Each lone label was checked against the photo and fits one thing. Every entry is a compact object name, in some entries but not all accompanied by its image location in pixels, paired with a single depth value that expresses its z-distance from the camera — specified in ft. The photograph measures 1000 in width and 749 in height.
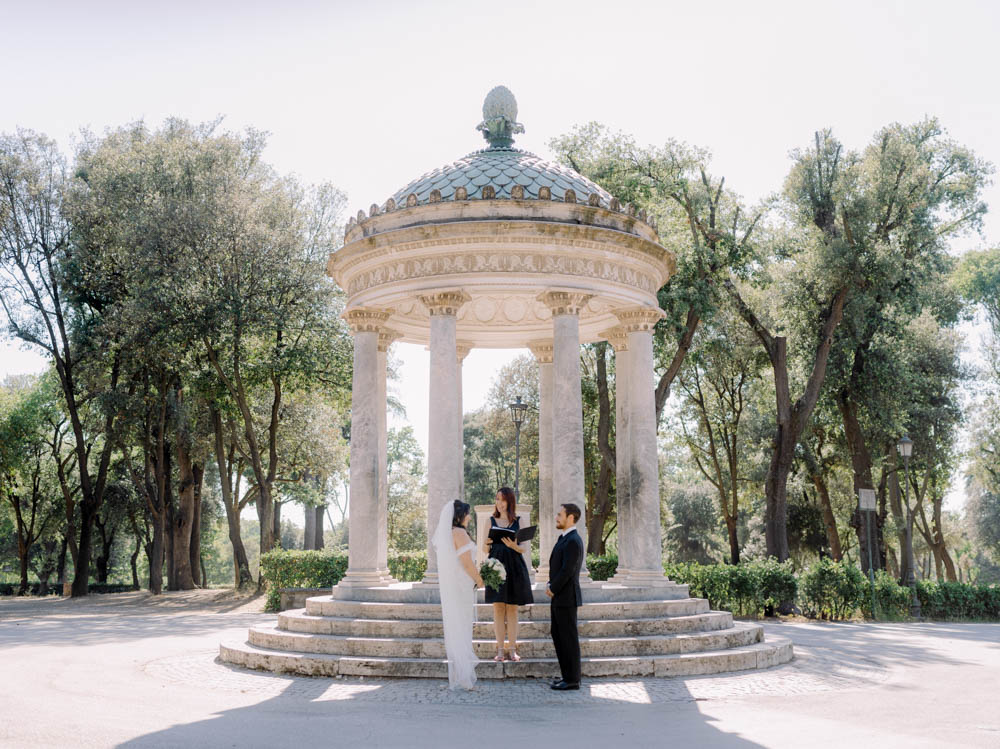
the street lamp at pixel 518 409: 88.69
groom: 32.81
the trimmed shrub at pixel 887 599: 78.84
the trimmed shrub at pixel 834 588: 77.77
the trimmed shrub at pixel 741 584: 75.56
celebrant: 34.94
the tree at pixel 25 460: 146.20
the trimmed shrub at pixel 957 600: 85.76
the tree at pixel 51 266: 107.96
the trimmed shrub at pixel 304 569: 88.84
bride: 33.06
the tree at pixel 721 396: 112.16
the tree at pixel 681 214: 87.25
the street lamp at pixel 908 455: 83.66
